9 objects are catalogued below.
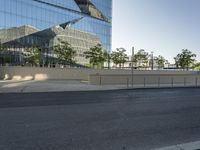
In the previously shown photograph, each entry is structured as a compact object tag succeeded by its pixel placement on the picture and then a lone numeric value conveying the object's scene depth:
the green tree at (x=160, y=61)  46.08
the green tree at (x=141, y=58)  39.88
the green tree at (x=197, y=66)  45.13
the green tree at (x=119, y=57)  35.17
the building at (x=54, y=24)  30.34
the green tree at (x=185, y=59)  38.29
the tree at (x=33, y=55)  29.71
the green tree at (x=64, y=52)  29.99
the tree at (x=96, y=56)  32.77
